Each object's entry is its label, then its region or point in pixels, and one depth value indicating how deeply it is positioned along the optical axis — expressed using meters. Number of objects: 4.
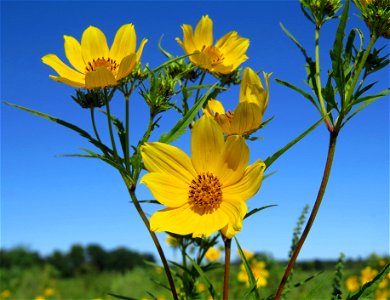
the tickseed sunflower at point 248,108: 0.19
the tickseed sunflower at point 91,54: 0.21
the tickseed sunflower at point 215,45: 0.27
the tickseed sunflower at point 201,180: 0.18
